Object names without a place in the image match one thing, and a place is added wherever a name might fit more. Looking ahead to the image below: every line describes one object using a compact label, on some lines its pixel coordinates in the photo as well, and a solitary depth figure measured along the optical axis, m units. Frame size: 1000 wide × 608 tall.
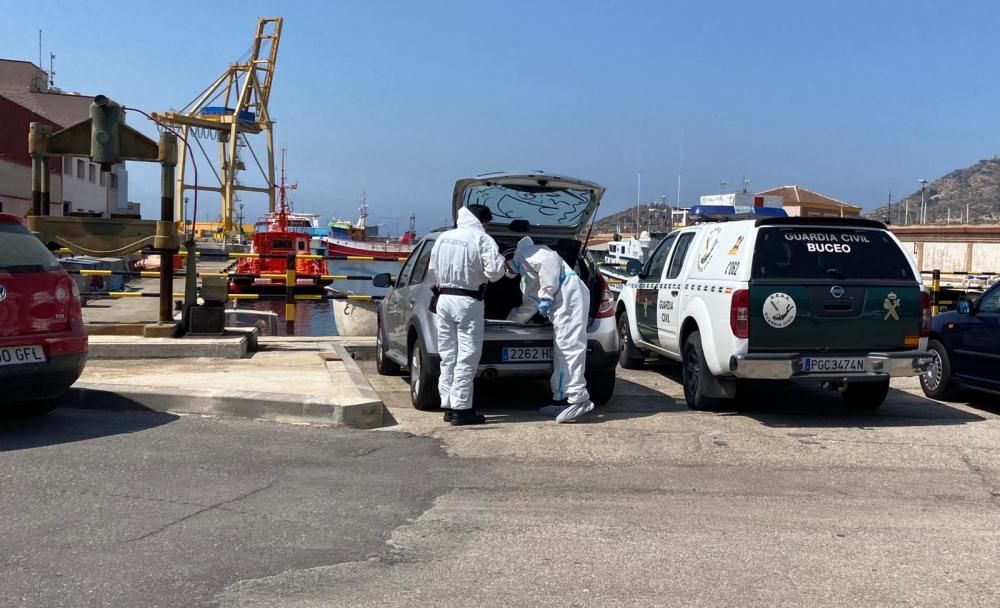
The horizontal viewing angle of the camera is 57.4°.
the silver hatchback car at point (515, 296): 8.12
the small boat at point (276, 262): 30.05
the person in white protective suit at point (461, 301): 7.57
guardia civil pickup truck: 7.76
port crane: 68.19
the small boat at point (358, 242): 77.19
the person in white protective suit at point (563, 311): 7.95
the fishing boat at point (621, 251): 18.39
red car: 6.45
